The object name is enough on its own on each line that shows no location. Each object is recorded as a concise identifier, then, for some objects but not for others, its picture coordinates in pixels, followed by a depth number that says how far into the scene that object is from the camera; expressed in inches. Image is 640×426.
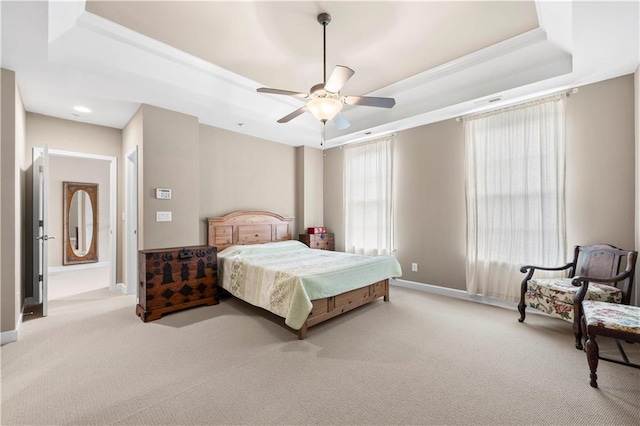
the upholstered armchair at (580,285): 101.3
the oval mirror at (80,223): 238.1
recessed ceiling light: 147.2
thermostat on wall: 148.8
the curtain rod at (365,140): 197.8
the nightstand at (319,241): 219.3
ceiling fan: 101.4
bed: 111.3
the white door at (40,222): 131.1
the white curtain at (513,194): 131.3
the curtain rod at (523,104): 127.4
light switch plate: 149.6
